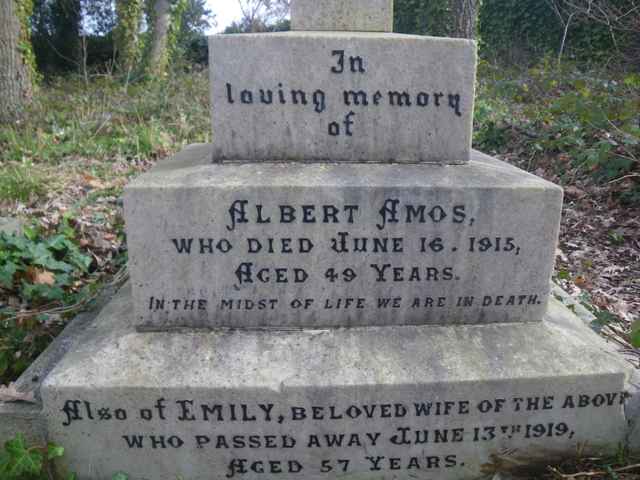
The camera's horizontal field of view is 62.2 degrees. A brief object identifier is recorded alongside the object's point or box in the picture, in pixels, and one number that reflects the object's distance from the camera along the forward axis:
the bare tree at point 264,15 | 13.72
